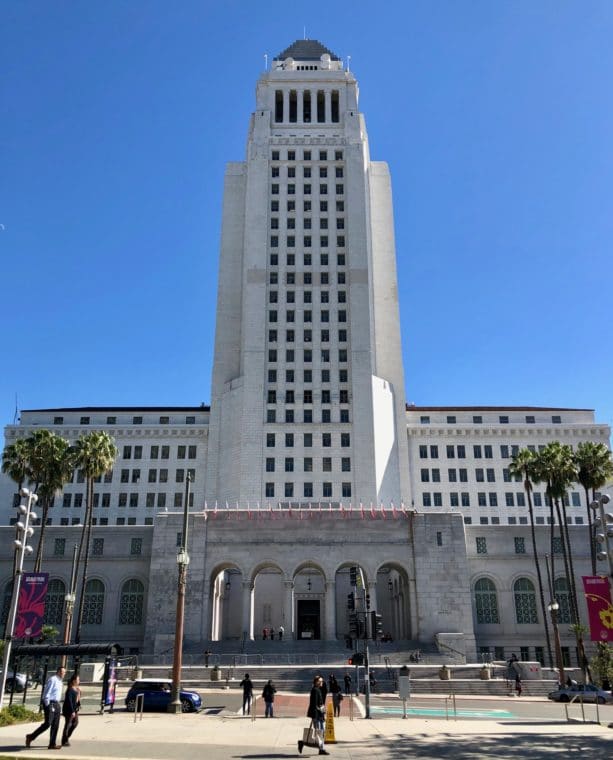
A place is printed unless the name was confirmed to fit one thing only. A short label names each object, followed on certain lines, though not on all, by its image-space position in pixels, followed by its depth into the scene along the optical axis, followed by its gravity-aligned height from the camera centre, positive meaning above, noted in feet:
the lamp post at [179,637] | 92.32 -1.64
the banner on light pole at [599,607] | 86.07 +2.00
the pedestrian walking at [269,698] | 91.97 -9.41
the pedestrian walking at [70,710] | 60.49 -7.15
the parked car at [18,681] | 124.67 -9.89
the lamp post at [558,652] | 143.74 -5.96
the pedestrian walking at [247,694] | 95.66 -9.39
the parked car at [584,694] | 121.49 -12.14
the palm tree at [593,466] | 186.60 +40.68
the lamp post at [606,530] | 82.52 +10.82
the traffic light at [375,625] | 97.30 -0.17
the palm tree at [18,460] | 176.65 +40.46
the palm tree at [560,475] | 184.75 +38.20
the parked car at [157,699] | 95.71 -9.84
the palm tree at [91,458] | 179.01 +41.53
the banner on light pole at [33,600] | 115.65 +4.08
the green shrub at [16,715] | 74.54 -9.69
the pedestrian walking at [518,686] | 133.59 -11.61
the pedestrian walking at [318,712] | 60.44 -7.63
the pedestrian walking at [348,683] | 115.08 -9.48
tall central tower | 258.57 +121.59
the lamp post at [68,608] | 150.71 +3.57
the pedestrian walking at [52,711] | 58.95 -7.14
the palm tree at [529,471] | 186.21 +40.87
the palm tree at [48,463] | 176.65 +39.63
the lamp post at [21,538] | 80.64 +10.56
